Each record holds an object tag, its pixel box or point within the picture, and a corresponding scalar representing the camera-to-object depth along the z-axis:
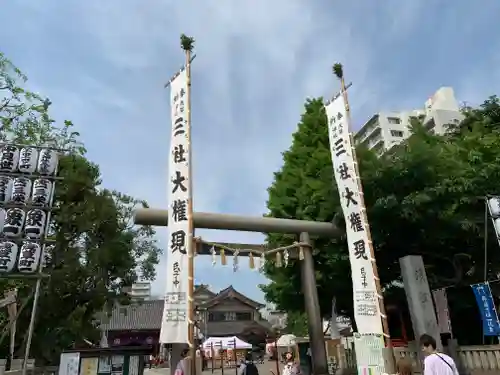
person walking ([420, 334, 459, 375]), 6.11
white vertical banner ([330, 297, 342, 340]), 17.30
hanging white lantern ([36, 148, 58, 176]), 12.69
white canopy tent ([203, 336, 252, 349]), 34.53
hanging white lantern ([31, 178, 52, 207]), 12.33
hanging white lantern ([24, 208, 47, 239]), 12.05
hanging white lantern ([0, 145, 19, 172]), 12.24
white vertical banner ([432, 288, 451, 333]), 12.87
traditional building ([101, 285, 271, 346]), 45.75
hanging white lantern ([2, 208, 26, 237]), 11.81
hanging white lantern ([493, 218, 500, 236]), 11.60
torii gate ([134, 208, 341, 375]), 12.53
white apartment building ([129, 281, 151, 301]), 52.39
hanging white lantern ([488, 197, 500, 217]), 11.87
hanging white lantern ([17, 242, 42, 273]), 11.77
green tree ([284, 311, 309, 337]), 44.47
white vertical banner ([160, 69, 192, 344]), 8.82
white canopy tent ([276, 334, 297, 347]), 32.28
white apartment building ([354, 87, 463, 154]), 57.72
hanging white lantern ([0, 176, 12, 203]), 11.96
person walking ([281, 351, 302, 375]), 12.55
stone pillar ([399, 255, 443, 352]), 11.14
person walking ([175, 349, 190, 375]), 8.86
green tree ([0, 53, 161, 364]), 17.53
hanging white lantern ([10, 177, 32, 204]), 12.09
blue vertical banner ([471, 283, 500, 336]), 11.54
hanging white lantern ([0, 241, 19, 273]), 11.60
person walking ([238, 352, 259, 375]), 13.28
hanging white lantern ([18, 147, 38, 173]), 12.44
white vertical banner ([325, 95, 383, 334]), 10.68
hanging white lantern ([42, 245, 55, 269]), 17.58
